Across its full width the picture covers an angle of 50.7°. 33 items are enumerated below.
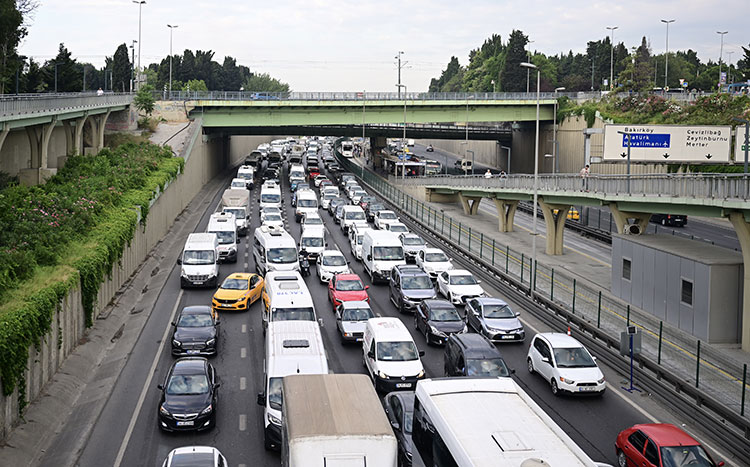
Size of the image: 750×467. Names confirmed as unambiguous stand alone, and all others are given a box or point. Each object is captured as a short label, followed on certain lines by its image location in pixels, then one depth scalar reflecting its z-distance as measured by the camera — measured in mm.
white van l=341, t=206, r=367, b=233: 53875
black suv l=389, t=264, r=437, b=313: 32562
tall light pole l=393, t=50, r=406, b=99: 102175
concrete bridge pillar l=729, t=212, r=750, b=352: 28531
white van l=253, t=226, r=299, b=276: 37188
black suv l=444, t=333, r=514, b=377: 22219
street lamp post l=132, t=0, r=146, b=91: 82250
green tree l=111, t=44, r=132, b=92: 134612
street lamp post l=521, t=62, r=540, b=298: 34188
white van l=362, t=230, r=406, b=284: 38375
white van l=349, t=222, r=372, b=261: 44284
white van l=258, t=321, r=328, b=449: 19000
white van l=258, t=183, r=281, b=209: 57906
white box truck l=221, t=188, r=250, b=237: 51312
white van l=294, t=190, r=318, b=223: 58156
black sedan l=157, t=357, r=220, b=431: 19938
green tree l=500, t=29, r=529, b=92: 145125
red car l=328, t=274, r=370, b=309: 32594
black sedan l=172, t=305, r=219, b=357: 26375
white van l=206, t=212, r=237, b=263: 42312
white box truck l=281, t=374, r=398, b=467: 12695
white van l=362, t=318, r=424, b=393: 22906
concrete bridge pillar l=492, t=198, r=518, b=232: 57781
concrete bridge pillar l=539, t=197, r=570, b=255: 48631
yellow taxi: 32656
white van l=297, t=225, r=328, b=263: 42406
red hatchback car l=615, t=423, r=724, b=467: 16578
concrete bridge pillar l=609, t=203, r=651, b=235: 40688
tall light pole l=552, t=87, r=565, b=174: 90875
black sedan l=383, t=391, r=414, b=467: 17016
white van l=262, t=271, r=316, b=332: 27094
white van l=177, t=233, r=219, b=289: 36500
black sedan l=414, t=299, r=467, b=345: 27844
